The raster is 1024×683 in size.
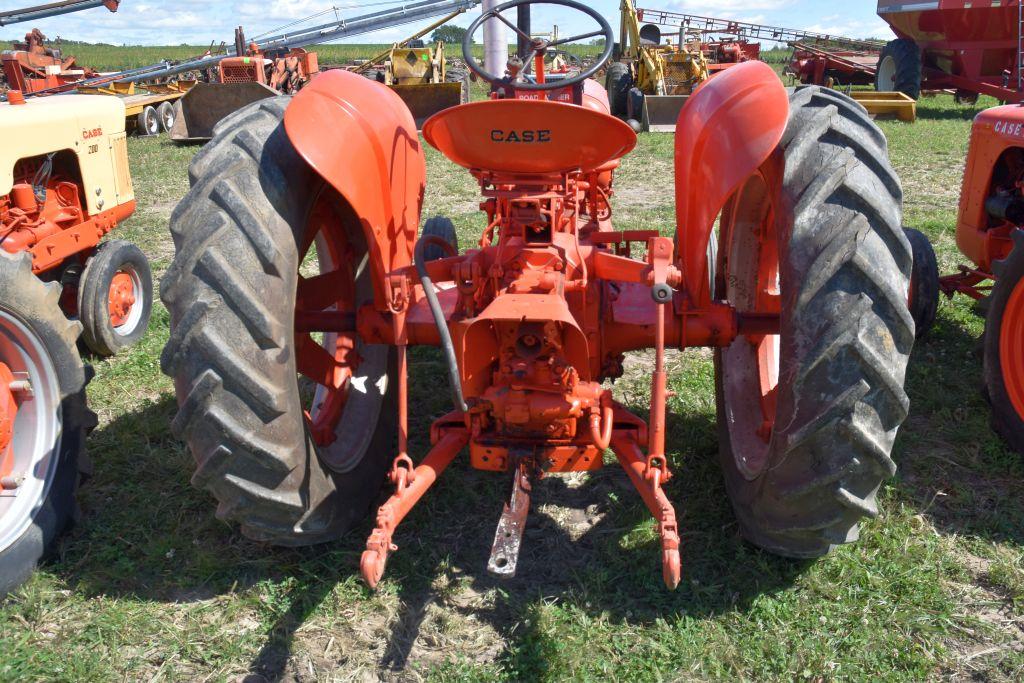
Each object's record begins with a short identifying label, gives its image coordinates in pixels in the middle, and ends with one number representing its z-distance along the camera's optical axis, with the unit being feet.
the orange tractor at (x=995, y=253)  10.59
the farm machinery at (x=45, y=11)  38.50
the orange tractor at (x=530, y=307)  6.95
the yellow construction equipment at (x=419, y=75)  43.52
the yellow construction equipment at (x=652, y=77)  40.86
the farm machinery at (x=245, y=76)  40.91
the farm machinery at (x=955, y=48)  40.19
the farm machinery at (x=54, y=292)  8.82
